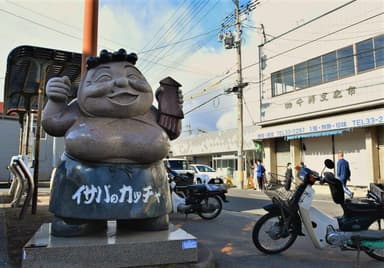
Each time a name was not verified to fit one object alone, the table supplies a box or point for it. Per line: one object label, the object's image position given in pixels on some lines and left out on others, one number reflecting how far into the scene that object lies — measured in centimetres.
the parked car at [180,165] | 1831
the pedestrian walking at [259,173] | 1800
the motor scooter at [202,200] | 823
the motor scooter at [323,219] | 458
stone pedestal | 346
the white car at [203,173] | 1885
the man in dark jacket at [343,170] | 1160
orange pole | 756
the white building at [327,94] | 1510
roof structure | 823
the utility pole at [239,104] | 2055
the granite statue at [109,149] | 394
